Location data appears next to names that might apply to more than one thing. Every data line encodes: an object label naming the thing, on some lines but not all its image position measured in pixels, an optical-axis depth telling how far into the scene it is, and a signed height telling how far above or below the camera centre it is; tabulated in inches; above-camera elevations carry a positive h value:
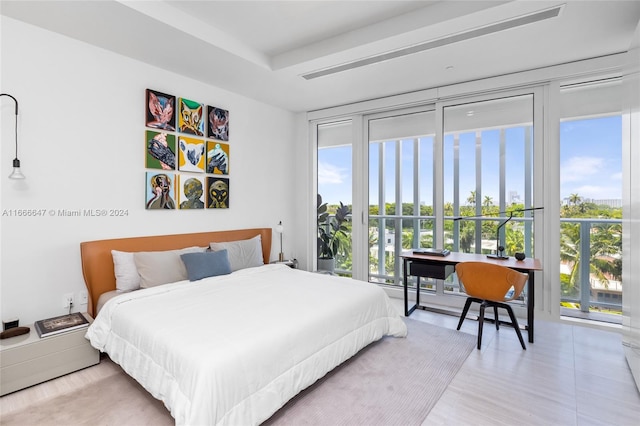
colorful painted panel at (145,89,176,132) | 127.3 +42.2
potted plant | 198.2 -12.7
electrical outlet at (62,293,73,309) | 106.7 -29.8
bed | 63.1 -29.0
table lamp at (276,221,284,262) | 176.2 -10.1
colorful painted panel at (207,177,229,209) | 150.3 +9.7
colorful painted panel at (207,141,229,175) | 149.9 +26.7
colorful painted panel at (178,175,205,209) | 139.6 +9.5
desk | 114.7 -20.9
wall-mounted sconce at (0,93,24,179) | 91.9 +12.1
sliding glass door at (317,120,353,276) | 195.9 +8.3
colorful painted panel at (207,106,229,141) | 149.3 +43.1
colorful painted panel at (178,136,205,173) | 138.2 +26.1
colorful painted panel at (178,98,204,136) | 138.1 +42.6
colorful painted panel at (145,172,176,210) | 128.4 +9.1
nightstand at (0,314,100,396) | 81.7 -40.1
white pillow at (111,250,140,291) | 110.3 -20.8
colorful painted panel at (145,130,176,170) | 127.7 +25.9
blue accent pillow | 118.8 -19.9
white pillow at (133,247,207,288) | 111.9 -20.0
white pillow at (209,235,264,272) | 139.6 -17.9
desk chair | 107.3 -24.3
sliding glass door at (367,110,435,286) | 169.5 +14.2
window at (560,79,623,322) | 140.7 +5.4
